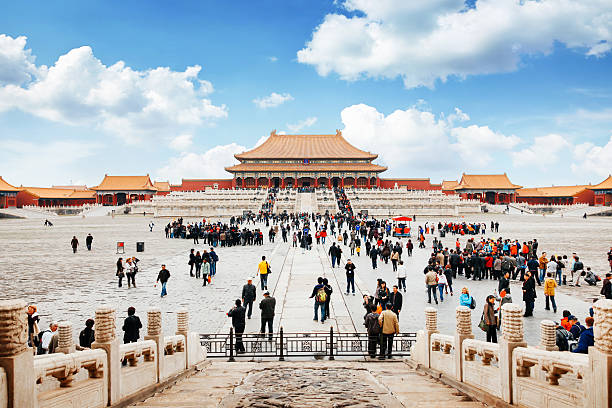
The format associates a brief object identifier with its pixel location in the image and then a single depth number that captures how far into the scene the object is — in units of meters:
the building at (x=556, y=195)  65.88
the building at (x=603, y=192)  62.03
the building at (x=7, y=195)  60.12
